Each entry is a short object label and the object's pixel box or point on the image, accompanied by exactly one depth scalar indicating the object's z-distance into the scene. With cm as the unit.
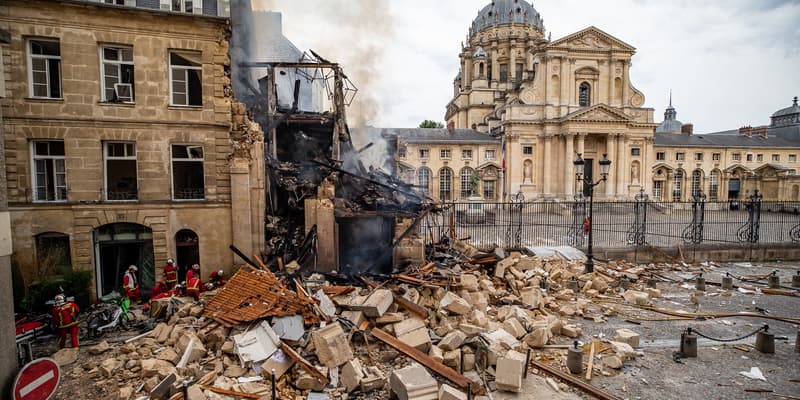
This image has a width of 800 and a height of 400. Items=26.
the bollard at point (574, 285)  1182
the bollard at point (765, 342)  778
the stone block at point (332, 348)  673
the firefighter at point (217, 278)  1104
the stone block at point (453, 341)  718
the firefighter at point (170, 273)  1056
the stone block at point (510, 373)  628
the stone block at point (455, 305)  870
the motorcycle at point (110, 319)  855
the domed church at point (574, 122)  4138
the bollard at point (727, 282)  1259
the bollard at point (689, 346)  763
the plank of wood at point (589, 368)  678
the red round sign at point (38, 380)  404
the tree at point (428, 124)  7338
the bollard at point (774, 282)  1257
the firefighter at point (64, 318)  781
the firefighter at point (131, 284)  1023
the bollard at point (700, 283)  1223
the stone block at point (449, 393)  570
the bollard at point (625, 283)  1222
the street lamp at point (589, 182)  1289
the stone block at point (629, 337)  794
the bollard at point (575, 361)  691
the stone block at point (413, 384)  580
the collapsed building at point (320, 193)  1189
